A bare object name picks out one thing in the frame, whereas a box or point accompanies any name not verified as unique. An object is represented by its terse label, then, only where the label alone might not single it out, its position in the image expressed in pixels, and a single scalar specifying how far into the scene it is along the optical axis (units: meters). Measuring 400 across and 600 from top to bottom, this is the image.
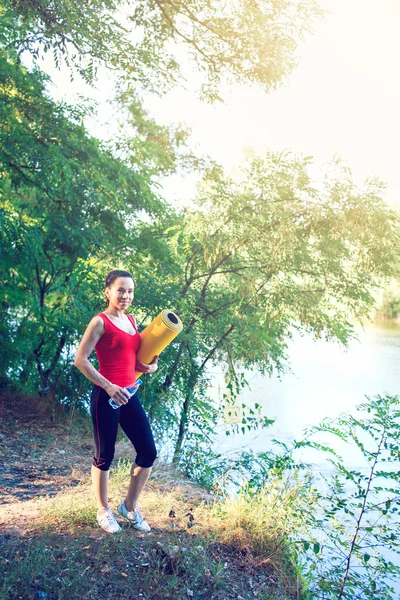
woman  3.11
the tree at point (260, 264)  6.74
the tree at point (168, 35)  5.10
